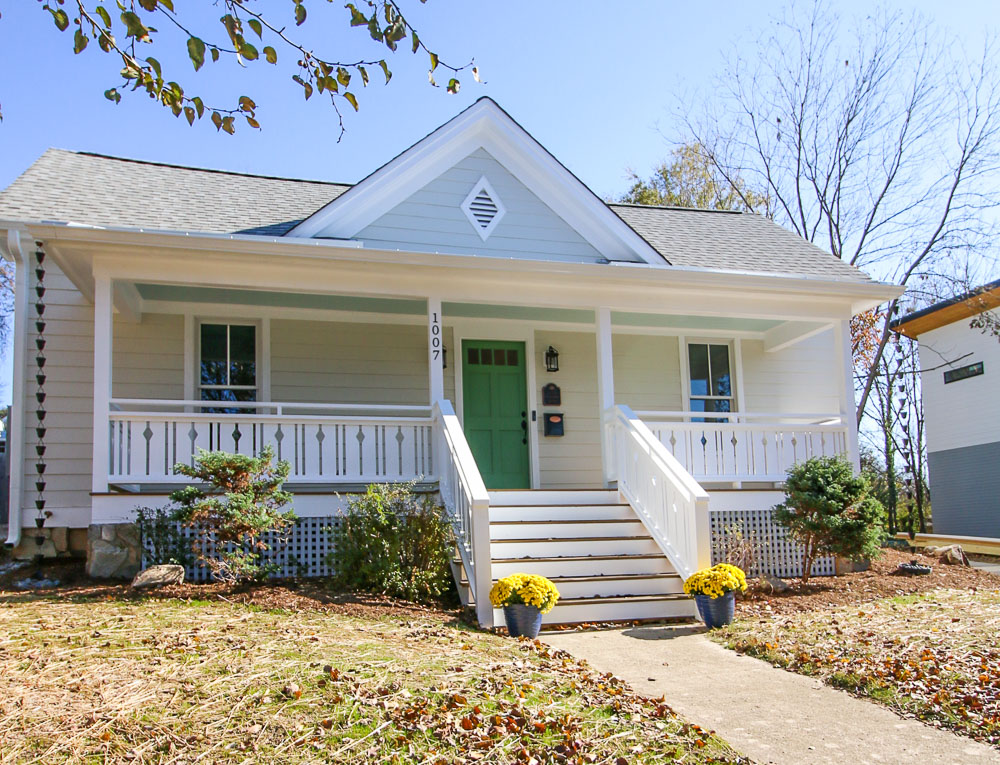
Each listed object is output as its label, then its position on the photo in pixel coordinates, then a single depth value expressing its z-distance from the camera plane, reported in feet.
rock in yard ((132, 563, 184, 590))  25.00
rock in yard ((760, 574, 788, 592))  28.81
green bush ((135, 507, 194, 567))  27.32
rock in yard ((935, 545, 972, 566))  35.63
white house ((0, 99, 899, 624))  28.68
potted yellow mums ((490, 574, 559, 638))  22.74
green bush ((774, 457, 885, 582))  28.86
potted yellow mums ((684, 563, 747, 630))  23.90
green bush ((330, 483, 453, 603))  25.50
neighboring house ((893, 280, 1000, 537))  49.57
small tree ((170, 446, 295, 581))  25.00
